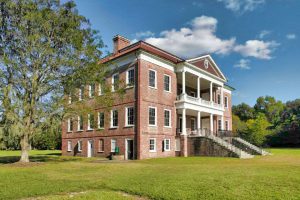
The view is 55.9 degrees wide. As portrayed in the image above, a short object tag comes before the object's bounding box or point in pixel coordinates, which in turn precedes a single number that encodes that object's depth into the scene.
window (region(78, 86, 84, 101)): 20.79
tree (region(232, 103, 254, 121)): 89.56
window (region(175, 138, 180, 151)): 27.17
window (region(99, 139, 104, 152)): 27.83
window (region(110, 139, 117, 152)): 26.08
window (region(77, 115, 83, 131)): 31.71
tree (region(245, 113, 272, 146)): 41.39
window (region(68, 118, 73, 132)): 33.73
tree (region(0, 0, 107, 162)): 18.12
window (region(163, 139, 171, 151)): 26.48
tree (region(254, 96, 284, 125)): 91.75
